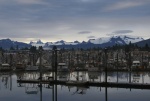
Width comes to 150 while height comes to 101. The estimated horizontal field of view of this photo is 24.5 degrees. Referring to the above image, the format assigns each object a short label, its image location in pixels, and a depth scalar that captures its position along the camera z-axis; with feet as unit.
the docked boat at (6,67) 315.12
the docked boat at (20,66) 319.68
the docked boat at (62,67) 301.71
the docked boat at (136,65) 313.77
